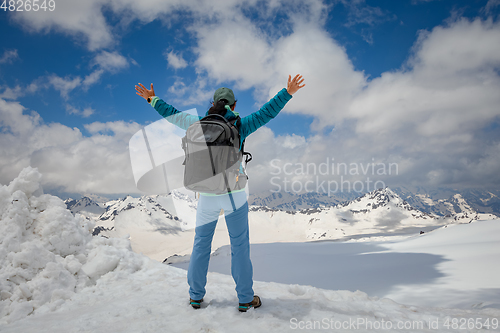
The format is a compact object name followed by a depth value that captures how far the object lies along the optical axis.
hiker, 3.04
